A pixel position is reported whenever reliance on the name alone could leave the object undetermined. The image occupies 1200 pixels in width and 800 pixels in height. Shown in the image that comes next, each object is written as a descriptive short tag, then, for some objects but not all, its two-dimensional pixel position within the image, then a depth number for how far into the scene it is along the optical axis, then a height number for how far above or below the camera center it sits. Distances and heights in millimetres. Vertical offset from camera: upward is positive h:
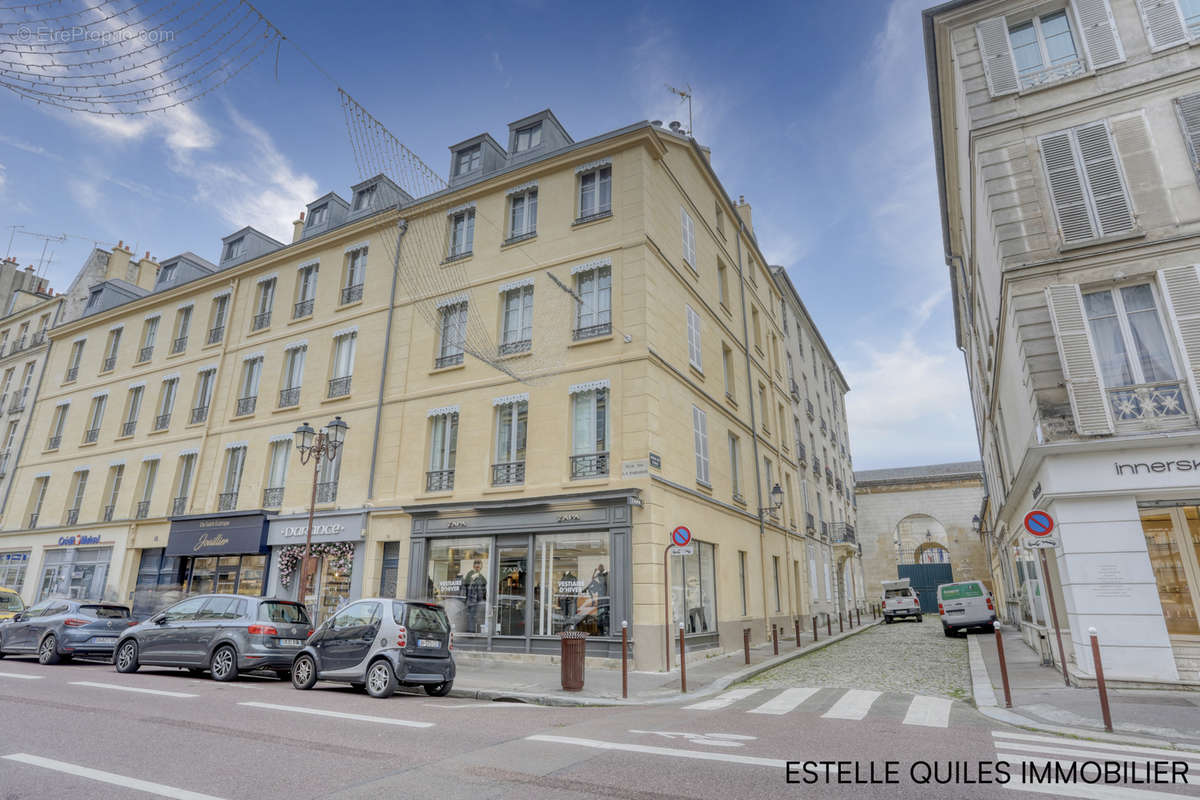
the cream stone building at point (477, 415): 14055 +4835
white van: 21250 -727
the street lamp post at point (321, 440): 13836 +3326
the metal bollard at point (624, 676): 8784 -1273
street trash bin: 10086 -1243
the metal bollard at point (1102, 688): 6617 -1049
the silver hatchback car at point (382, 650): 9406 -952
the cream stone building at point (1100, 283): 8977 +4834
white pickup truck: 30656 -709
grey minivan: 10859 -879
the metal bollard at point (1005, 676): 8031 -1117
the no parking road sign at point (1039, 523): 8922 +896
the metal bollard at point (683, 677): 10094 -1420
